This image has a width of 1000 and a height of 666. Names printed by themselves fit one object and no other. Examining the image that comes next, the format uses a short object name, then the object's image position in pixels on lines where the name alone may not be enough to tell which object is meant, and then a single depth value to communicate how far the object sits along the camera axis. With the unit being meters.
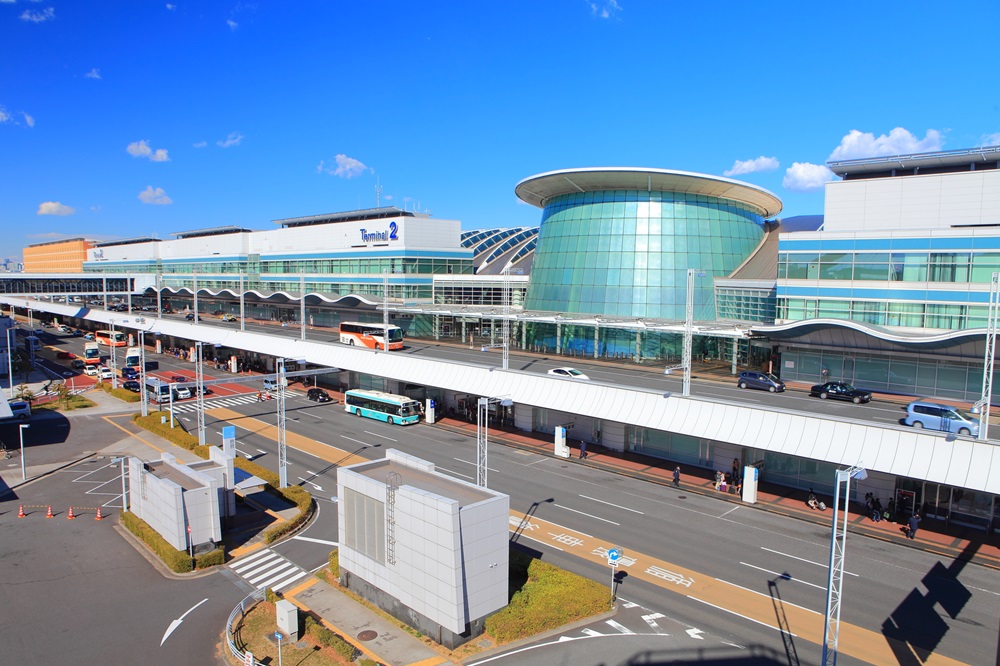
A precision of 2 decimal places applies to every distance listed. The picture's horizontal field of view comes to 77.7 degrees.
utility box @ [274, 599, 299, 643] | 19.84
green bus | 49.53
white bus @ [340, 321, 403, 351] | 62.81
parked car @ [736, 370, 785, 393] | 42.94
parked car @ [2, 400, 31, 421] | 52.25
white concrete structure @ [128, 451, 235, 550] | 25.92
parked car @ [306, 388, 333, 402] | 58.53
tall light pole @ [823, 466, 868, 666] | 15.63
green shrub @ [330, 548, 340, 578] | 24.28
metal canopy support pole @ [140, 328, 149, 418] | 53.14
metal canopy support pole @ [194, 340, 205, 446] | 44.06
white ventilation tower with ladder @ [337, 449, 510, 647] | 19.25
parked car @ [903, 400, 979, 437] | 30.19
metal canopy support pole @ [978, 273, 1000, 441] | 24.34
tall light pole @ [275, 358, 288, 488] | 34.41
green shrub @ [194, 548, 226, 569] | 25.50
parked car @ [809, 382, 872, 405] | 39.78
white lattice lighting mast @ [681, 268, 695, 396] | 32.46
